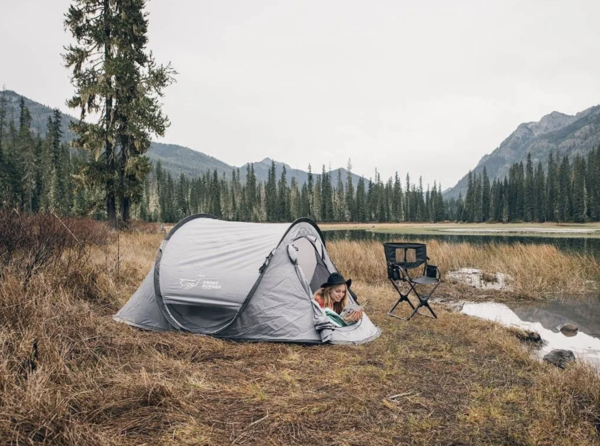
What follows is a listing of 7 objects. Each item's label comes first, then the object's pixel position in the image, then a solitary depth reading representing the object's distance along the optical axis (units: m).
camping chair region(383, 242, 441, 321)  7.18
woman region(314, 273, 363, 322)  6.10
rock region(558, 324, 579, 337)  8.07
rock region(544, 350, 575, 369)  5.70
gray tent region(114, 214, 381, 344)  5.43
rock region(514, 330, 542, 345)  7.25
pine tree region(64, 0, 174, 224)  16.55
